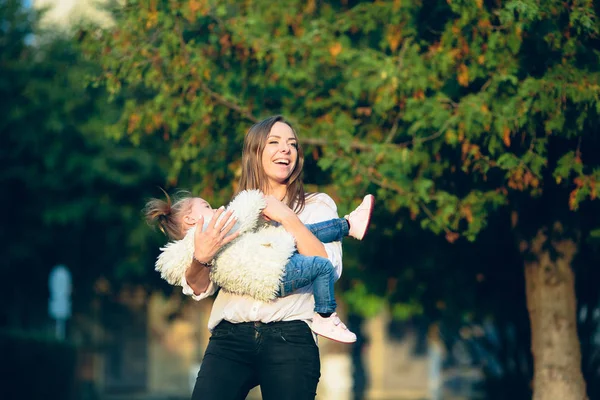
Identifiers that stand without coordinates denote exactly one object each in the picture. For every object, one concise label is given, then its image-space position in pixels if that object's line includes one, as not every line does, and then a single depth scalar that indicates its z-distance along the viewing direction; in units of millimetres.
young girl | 7316
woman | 7255
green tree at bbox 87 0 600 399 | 12773
